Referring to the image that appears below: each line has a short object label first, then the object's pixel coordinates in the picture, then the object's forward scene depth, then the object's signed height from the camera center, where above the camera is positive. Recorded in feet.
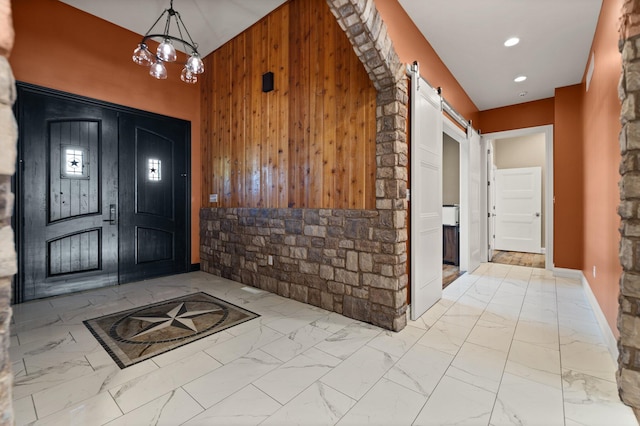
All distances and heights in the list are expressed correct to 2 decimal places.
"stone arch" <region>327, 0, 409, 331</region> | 7.84 +1.48
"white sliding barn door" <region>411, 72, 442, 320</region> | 8.96 +0.50
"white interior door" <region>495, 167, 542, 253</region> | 22.07 +0.09
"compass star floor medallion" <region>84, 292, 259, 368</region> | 7.14 -3.33
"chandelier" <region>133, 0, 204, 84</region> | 9.14 +5.06
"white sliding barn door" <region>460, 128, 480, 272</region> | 15.30 +0.44
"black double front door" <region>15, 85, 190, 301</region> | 10.67 +0.76
